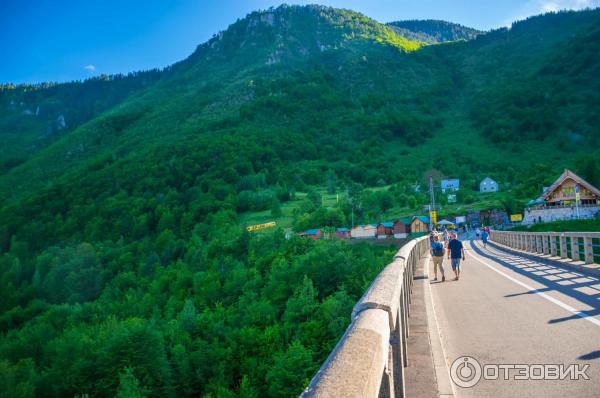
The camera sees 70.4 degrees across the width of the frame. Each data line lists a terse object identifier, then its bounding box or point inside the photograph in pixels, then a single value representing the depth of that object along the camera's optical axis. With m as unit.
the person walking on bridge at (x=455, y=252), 13.78
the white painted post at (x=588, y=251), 13.05
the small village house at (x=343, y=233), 72.50
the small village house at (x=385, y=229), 73.44
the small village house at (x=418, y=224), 73.38
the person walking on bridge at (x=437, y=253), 12.77
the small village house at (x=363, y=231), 72.52
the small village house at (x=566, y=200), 58.03
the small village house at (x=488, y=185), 112.88
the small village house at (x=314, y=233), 68.39
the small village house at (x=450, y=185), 118.02
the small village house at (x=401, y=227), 73.69
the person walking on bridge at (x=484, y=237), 39.59
